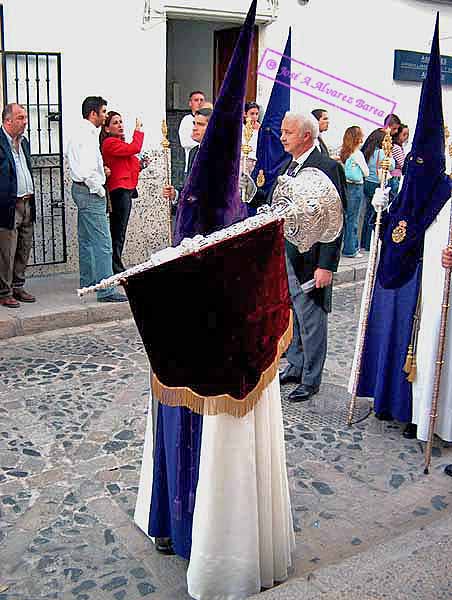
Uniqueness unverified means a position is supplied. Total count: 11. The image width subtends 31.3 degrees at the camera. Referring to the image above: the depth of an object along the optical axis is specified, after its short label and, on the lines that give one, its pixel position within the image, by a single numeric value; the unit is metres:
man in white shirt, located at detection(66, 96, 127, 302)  7.84
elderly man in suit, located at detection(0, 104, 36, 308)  7.61
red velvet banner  3.03
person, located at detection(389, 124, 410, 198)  9.62
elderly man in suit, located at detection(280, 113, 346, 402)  5.36
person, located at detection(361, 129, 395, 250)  10.87
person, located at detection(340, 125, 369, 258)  10.59
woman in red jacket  8.31
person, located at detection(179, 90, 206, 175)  9.10
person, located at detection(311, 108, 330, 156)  10.30
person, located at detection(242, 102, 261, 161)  9.34
